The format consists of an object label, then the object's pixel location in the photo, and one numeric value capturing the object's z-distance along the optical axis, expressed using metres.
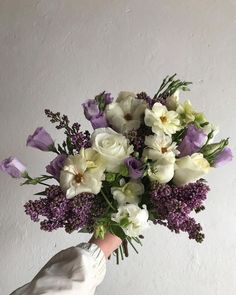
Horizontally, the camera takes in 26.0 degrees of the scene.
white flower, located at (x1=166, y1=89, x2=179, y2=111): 0.98
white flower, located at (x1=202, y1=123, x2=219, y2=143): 0.96
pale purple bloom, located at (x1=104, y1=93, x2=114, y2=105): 1.00
